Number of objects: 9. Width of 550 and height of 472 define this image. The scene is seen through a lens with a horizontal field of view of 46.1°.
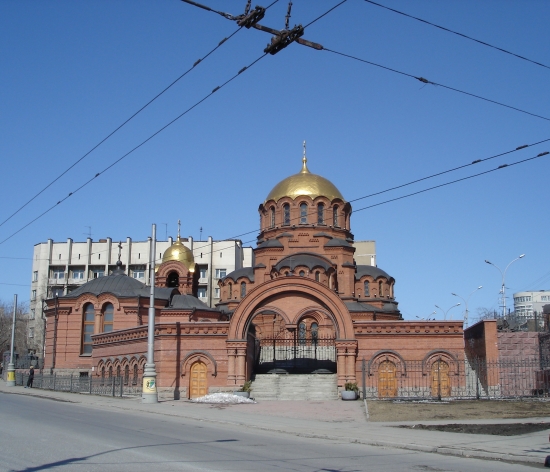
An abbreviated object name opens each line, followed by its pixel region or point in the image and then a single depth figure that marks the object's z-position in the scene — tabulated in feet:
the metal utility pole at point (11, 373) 126.72
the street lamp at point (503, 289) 139.29
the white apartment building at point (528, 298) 404.69
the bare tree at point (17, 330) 238.48
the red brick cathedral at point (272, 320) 100.42
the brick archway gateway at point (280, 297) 98.73
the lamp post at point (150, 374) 82.02
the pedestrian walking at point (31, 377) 120.26
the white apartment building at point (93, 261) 258.37
